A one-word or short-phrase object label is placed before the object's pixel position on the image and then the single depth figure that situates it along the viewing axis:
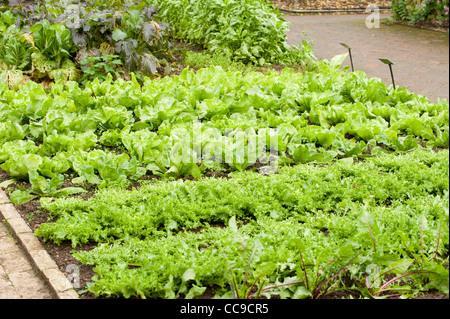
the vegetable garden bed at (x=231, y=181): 3.09
